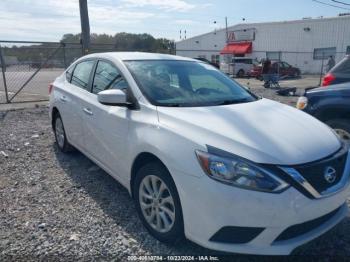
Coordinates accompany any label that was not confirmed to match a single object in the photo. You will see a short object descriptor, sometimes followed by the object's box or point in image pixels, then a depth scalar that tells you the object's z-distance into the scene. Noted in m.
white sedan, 2.23
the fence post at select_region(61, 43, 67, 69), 11.22
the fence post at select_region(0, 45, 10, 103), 10.01
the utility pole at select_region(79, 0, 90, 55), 11.57
